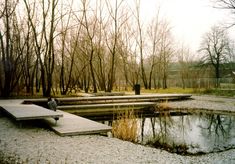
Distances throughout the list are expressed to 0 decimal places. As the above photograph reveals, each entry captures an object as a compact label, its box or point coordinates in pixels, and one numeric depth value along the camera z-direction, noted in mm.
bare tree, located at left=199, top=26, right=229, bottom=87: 42125
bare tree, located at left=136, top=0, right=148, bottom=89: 28875
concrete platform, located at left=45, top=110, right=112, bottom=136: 7434
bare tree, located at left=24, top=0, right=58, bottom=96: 17891
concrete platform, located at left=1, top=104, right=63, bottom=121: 8227
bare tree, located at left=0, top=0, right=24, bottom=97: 17062
